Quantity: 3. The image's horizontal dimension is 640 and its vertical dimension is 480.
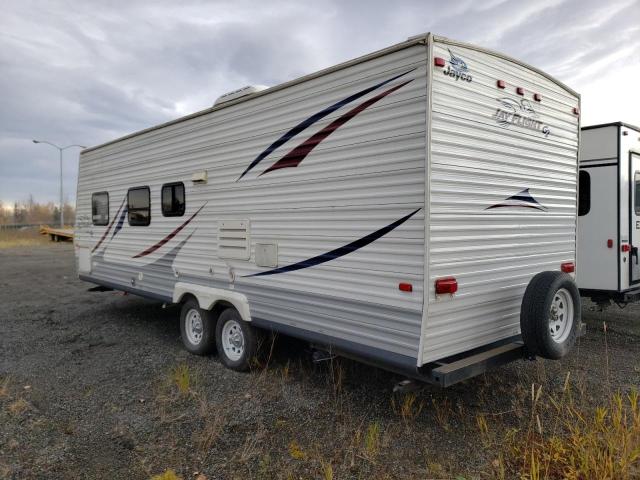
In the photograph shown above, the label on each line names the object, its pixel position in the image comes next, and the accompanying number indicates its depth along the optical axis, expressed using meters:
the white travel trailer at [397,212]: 3.58
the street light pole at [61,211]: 31.48
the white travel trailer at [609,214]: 6.56
